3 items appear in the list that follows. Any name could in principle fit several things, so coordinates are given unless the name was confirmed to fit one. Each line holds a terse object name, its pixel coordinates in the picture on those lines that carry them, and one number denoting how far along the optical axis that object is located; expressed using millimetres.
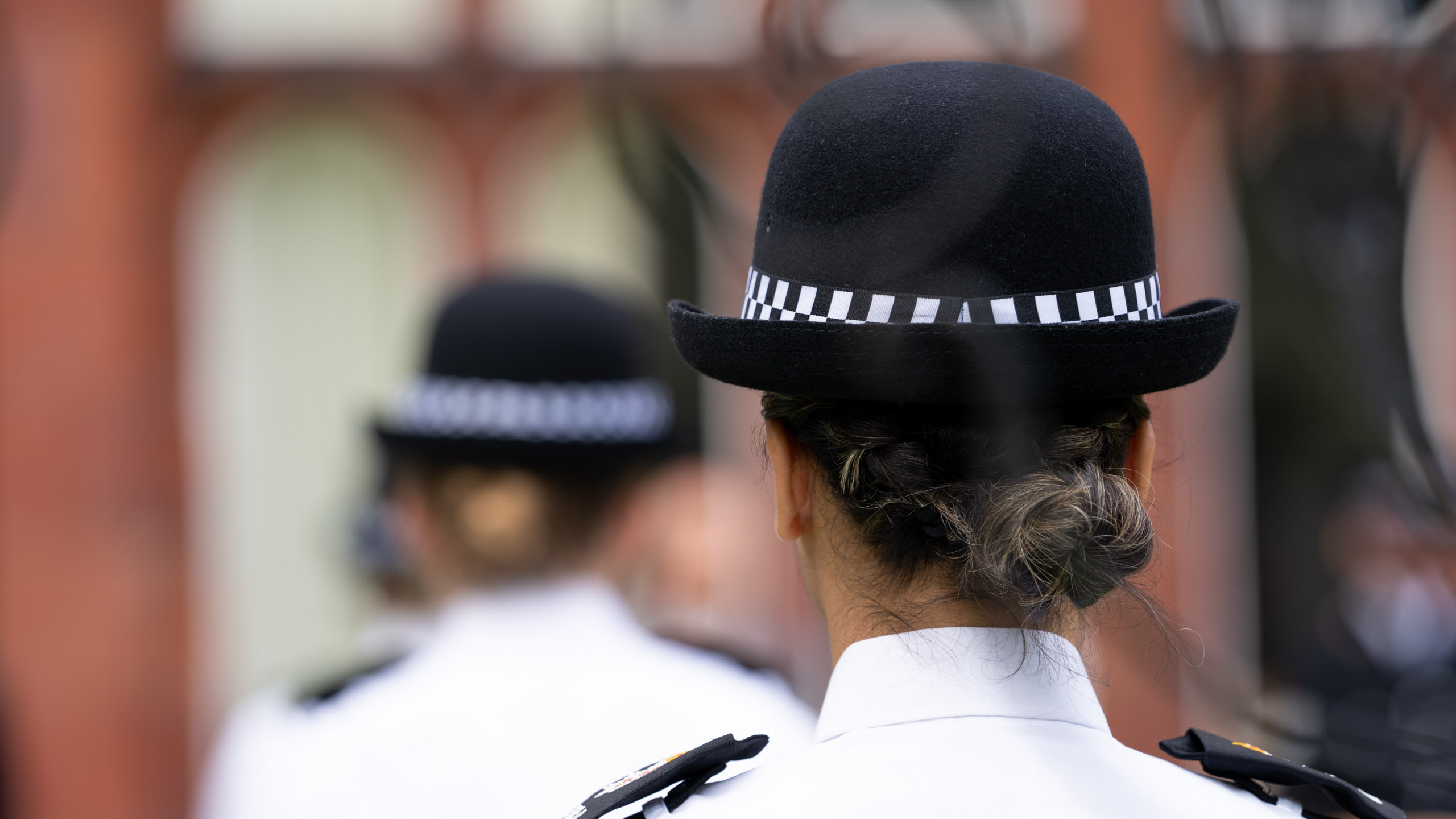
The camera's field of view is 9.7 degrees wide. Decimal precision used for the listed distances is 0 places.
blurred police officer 3943
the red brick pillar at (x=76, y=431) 11246
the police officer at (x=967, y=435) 3526
